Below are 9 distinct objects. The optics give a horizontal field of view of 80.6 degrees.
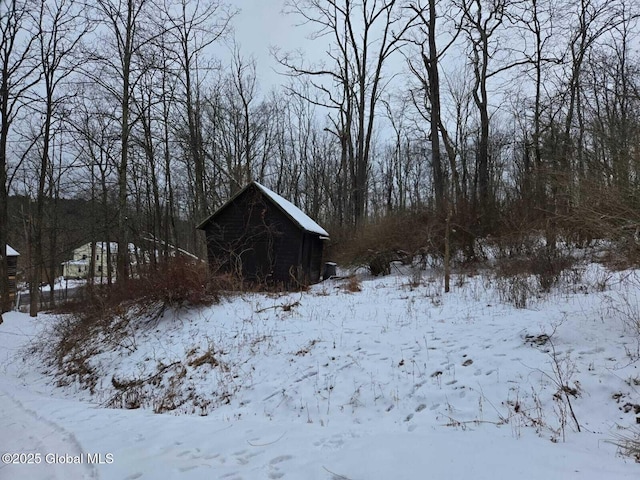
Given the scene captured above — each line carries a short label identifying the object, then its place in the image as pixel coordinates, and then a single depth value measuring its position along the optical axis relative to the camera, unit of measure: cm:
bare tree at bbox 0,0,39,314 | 1462
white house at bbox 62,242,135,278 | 5404
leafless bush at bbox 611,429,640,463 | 300
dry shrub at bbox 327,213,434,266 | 1466
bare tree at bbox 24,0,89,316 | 1595
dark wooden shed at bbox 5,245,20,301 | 2315
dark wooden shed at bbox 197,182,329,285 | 1390
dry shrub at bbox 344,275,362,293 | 1142
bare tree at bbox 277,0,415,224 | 2497
